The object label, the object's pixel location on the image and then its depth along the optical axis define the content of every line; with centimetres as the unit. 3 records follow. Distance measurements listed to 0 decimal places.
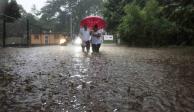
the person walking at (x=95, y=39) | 1045
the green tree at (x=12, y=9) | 1888
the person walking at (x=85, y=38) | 1063
